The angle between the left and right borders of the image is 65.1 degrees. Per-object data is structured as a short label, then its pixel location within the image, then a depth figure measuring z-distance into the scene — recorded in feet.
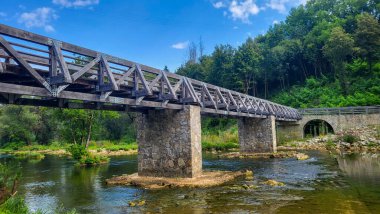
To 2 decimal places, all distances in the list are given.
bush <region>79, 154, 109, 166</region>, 87.51
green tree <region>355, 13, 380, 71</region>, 151.94
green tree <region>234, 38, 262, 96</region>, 188.65
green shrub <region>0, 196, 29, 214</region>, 20.88
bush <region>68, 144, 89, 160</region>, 88.38
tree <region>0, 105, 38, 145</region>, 175.52
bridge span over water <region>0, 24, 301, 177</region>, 27.99
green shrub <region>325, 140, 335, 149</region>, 106.01
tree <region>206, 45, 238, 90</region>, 197.06
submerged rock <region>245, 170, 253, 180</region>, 52.63
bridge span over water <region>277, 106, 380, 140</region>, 123.65
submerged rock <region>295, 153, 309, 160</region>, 78.93
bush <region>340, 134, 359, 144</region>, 101.60
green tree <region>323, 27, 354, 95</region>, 154.10
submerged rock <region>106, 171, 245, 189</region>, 46.55
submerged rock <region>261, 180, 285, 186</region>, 44.87
